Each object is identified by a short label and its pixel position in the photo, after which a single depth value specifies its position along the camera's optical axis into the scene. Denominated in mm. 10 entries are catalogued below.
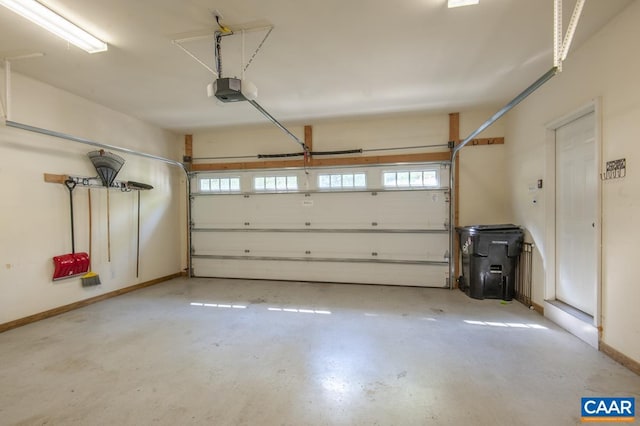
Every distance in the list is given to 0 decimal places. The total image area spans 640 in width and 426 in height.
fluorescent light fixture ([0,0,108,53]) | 1961
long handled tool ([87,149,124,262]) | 3669
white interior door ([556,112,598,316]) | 2588
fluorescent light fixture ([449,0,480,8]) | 1967
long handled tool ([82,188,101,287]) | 3609
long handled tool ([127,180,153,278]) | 4153
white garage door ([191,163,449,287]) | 4488
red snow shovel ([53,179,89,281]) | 3291
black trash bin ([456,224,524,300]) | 3590
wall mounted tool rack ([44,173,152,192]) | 3289
